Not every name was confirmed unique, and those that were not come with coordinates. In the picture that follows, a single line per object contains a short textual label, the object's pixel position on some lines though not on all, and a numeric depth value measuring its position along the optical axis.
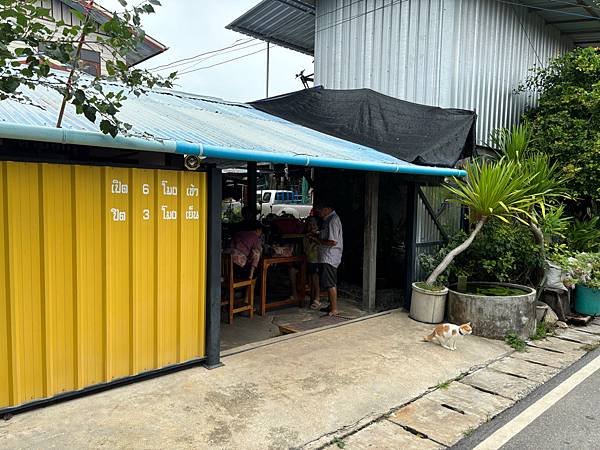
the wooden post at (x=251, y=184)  9.56
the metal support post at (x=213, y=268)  4.57
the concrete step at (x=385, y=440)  3.44
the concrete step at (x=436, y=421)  3.63
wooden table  6.80
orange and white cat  5.50
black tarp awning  6.68
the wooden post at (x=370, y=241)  7.07
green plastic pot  7.39
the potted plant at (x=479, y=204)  6.28
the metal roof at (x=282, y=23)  10.64
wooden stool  6.35
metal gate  7.44
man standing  6.79
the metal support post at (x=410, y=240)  7.17
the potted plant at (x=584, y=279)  7.07
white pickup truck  17.55
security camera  4.31
